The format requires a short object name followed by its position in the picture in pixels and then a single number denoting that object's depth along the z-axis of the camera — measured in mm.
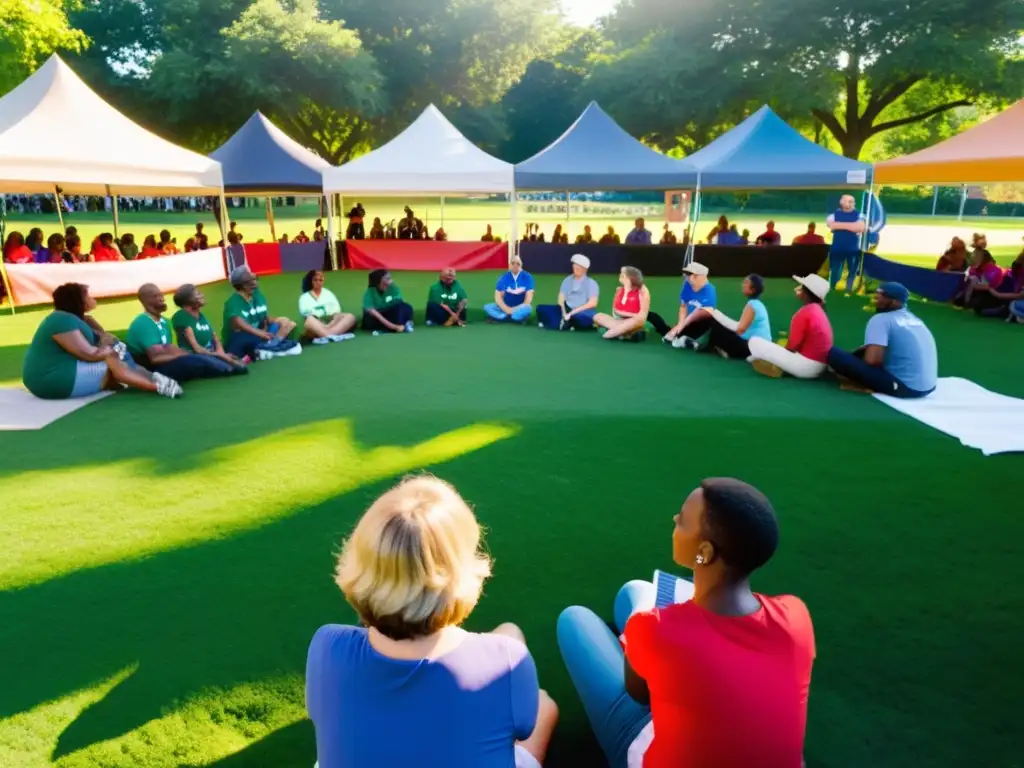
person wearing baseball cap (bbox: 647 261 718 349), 9172
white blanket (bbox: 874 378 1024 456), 5648
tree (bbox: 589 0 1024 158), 23234
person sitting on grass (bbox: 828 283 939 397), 6664
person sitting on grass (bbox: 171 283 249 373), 7406
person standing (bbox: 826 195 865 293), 14203
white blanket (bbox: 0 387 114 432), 6057
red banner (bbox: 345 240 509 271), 18484
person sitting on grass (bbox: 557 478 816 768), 1735
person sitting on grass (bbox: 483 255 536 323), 11352
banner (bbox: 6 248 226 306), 12305
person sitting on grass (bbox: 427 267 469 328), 10969
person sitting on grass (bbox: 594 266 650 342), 9656
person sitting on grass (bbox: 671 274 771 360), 8305
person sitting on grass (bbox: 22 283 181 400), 6539
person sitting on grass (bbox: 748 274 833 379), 7340
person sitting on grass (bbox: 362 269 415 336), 10391
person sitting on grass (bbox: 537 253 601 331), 10695
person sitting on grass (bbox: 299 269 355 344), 9656
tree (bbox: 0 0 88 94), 18208
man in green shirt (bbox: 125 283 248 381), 7234
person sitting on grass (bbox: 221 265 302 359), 8398
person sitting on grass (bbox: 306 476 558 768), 1616
